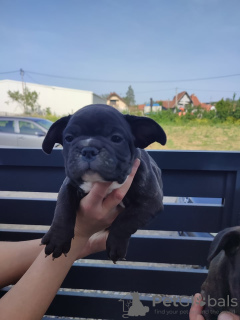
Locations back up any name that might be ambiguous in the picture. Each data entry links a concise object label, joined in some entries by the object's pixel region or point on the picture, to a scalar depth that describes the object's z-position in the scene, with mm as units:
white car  3474
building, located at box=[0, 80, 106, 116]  14672
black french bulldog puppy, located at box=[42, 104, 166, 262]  617
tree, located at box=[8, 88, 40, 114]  14719
